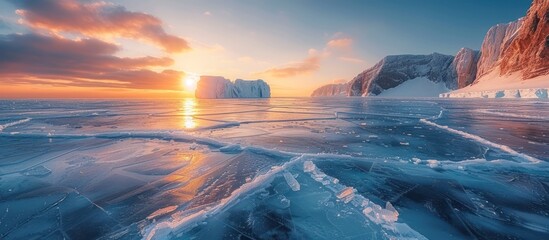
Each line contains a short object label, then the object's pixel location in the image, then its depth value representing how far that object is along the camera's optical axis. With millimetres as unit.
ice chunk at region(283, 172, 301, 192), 3638
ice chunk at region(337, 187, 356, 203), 3204
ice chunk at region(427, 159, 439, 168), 4640
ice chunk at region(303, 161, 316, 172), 4439
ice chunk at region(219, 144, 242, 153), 6004
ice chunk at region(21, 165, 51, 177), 4426
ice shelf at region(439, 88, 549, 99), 45531
